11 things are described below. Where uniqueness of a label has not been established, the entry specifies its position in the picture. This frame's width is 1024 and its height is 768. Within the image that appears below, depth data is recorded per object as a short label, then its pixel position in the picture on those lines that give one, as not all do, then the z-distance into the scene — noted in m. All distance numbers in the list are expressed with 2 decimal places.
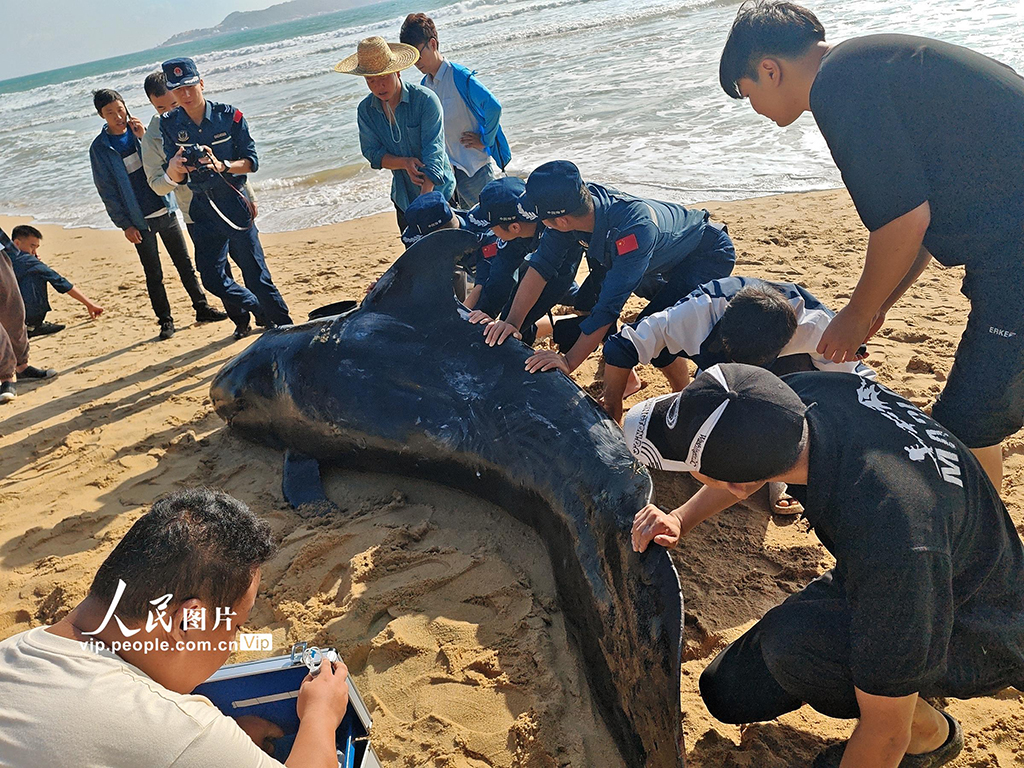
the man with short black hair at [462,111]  6.46
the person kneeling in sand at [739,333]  3.63
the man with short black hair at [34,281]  7.89
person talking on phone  6.77
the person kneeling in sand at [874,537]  2.03
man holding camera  6.25
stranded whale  2.73
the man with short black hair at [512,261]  4.91
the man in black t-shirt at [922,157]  2.76
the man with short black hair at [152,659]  1.67
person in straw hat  5.88
